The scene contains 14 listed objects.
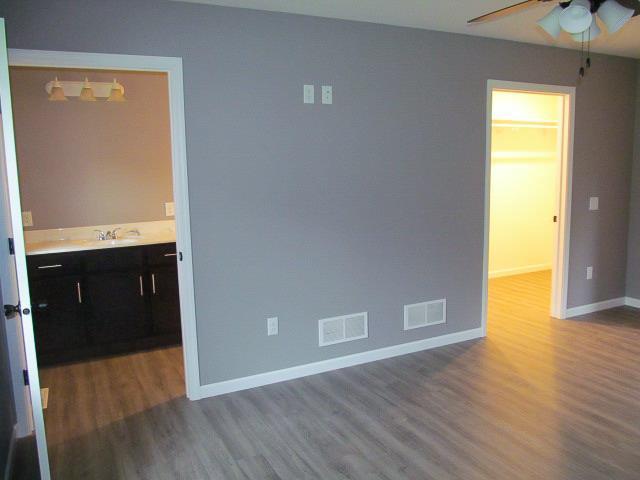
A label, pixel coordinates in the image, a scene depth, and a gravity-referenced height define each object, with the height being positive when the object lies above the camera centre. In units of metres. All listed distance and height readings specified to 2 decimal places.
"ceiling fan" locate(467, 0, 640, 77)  2.19 +0.75
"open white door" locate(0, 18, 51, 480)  1.97 -0.23
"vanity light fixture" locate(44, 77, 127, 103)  4.09 +0.87
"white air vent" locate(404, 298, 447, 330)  3.97 -0.99
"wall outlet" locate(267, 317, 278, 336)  3.45 -0.90
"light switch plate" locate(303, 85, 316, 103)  3.36 +0.64
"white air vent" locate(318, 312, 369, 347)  3.64 -1.00
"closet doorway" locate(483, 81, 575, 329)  6.27 -0.03
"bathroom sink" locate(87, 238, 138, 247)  4.02 -0.38
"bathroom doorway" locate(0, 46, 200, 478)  2.07 -0.39
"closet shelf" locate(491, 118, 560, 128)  6.15 +0.79
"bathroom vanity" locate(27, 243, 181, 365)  3.78 -0.83
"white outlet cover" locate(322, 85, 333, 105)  3.42 +0.65
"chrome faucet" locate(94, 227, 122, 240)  4.36 -0.34
